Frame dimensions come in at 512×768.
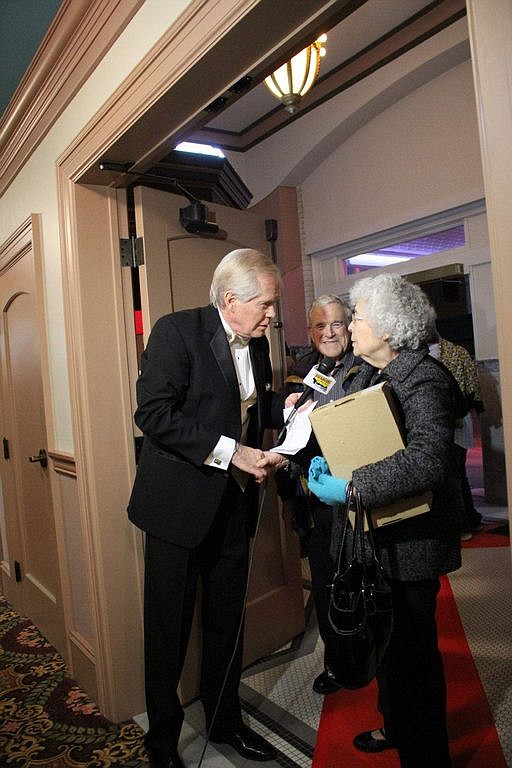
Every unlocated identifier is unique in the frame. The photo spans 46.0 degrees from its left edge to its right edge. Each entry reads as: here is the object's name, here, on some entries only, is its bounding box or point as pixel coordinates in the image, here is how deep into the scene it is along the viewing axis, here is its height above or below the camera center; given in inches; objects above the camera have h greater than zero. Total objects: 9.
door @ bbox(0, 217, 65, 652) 120.6 -11.5
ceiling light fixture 123.2 +62.8
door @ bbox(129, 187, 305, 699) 94.0 +14.7
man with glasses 91.0 -10.3
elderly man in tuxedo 75.6 -12.3
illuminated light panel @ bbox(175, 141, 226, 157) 243.8 +101.5
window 208.6 +47.0
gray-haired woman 61.6 -17.1
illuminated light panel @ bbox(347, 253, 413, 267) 241.3 +47.6
